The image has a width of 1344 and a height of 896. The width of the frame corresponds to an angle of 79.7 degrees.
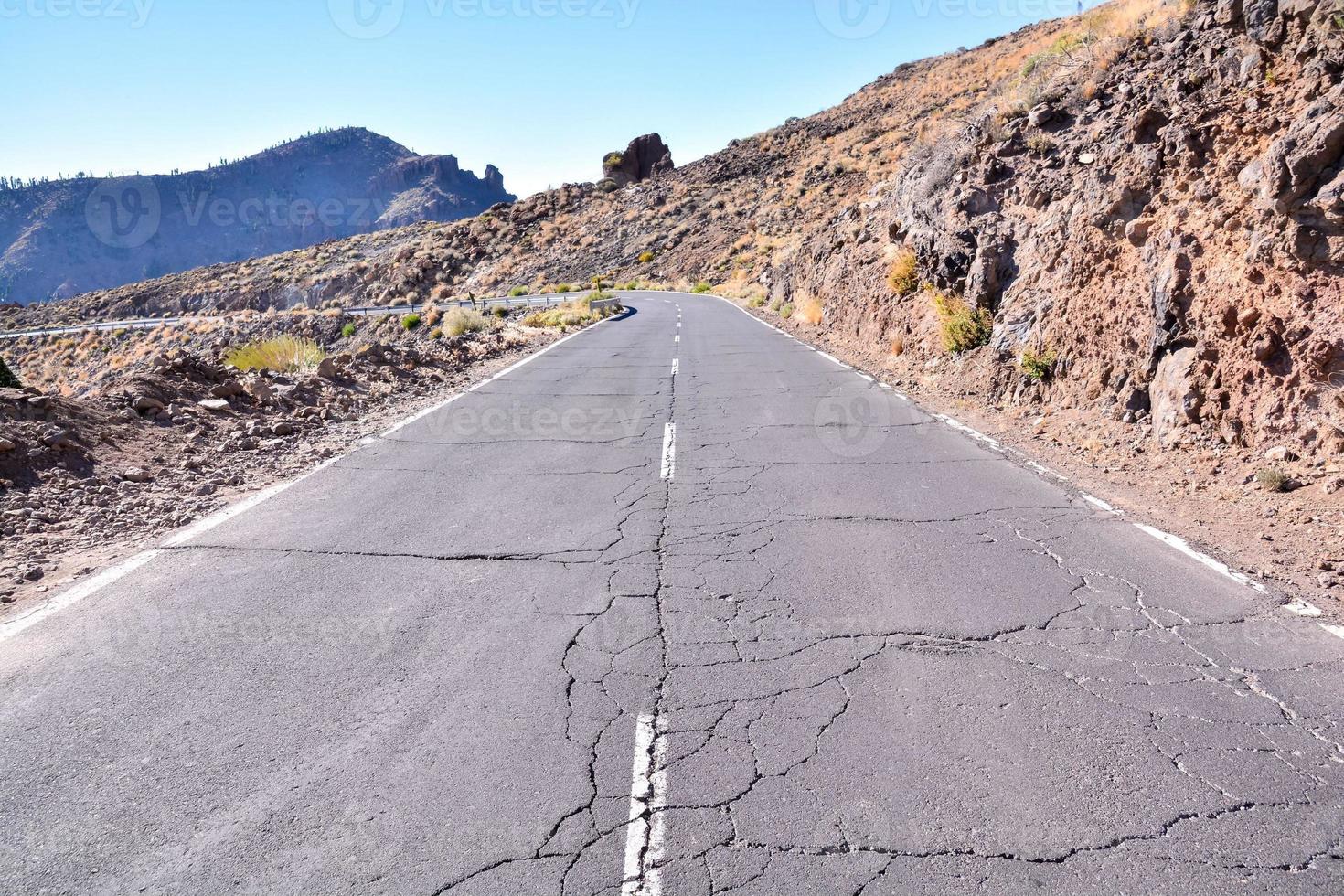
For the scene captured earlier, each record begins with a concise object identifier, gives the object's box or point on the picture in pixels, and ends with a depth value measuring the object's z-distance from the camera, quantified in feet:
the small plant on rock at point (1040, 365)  36.17
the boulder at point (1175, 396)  27.37
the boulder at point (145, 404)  29.89
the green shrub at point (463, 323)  92.63
